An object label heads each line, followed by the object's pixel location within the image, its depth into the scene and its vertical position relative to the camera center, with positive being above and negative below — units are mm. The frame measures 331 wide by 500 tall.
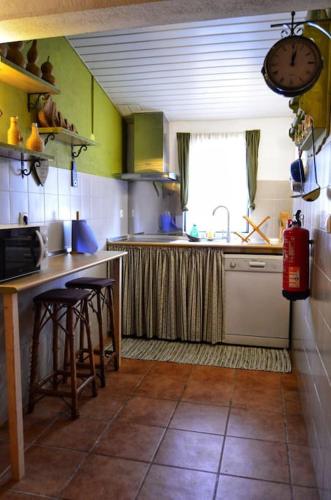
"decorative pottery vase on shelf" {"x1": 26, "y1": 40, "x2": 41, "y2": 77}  2262 +929
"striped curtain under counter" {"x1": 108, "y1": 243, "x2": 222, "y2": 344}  3527 -638
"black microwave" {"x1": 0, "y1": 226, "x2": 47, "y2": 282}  1845 -140
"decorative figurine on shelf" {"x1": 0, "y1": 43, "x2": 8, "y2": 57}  1968 +864
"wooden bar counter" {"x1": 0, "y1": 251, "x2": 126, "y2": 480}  1756 -641
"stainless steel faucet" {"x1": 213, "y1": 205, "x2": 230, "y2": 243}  4105 +28
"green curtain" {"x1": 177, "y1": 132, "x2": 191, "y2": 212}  4176 +660
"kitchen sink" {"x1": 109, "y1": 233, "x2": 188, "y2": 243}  4230 -159
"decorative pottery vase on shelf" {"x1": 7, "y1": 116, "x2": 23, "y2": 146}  2113 +474
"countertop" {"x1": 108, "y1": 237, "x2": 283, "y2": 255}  3406 -206
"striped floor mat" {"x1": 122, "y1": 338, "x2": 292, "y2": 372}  3139 -1101
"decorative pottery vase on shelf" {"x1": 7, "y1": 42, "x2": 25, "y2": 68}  2055 +875
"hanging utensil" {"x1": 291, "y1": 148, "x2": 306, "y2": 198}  2344 +296
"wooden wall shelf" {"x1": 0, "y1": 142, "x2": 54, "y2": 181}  2053 +375
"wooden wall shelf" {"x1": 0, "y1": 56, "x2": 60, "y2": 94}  1988 +777
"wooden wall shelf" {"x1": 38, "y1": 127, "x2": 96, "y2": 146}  2500 +582
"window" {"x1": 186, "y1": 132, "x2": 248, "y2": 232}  4098 +453
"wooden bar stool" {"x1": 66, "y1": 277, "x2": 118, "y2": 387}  2717 -459
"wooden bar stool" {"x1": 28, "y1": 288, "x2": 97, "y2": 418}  2289 -732
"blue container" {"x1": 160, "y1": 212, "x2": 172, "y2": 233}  4305 +3
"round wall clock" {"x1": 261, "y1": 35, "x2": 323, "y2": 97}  1480 +592
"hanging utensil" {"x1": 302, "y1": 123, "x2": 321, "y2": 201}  1716 +129
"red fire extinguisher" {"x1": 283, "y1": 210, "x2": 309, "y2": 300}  1909 -196
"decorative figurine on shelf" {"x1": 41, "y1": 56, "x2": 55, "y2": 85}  2455 +924
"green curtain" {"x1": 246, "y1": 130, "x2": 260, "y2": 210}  3992 +658
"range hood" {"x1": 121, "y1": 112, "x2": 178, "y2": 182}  3977 +756
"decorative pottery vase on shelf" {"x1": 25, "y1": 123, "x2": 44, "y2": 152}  2279 +464
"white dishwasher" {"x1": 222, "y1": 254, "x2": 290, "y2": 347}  3404 -690
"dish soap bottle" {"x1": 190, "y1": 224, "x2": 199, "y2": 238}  4082 -95
